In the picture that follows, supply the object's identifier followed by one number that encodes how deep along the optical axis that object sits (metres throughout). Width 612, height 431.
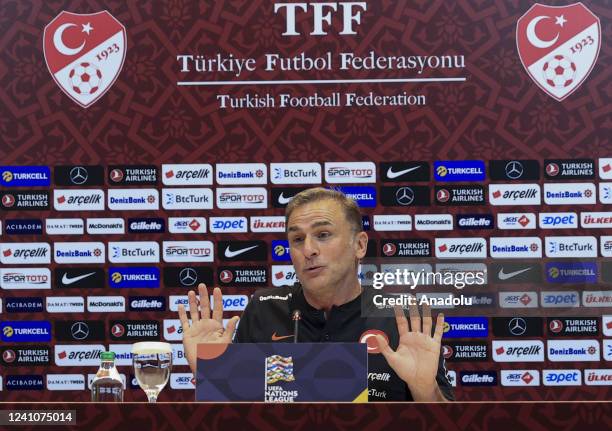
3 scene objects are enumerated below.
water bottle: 4.14
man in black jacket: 5.30
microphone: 4.63
